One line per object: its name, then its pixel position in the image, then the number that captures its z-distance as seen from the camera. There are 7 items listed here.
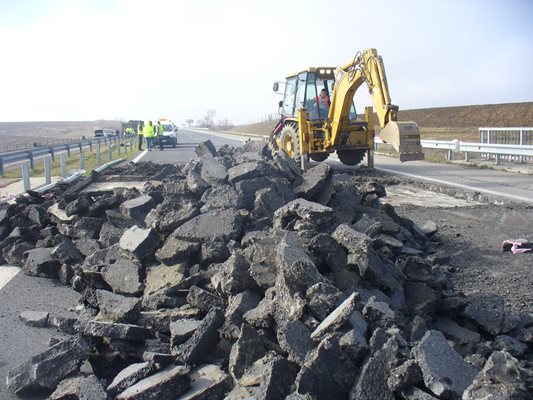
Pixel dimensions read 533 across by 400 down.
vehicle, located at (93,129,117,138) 61.16
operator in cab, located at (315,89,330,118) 17.09
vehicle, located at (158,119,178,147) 38.21
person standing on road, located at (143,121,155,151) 33.94
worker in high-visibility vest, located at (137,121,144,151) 37.73
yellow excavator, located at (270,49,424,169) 13.13
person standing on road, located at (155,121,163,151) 36.25
